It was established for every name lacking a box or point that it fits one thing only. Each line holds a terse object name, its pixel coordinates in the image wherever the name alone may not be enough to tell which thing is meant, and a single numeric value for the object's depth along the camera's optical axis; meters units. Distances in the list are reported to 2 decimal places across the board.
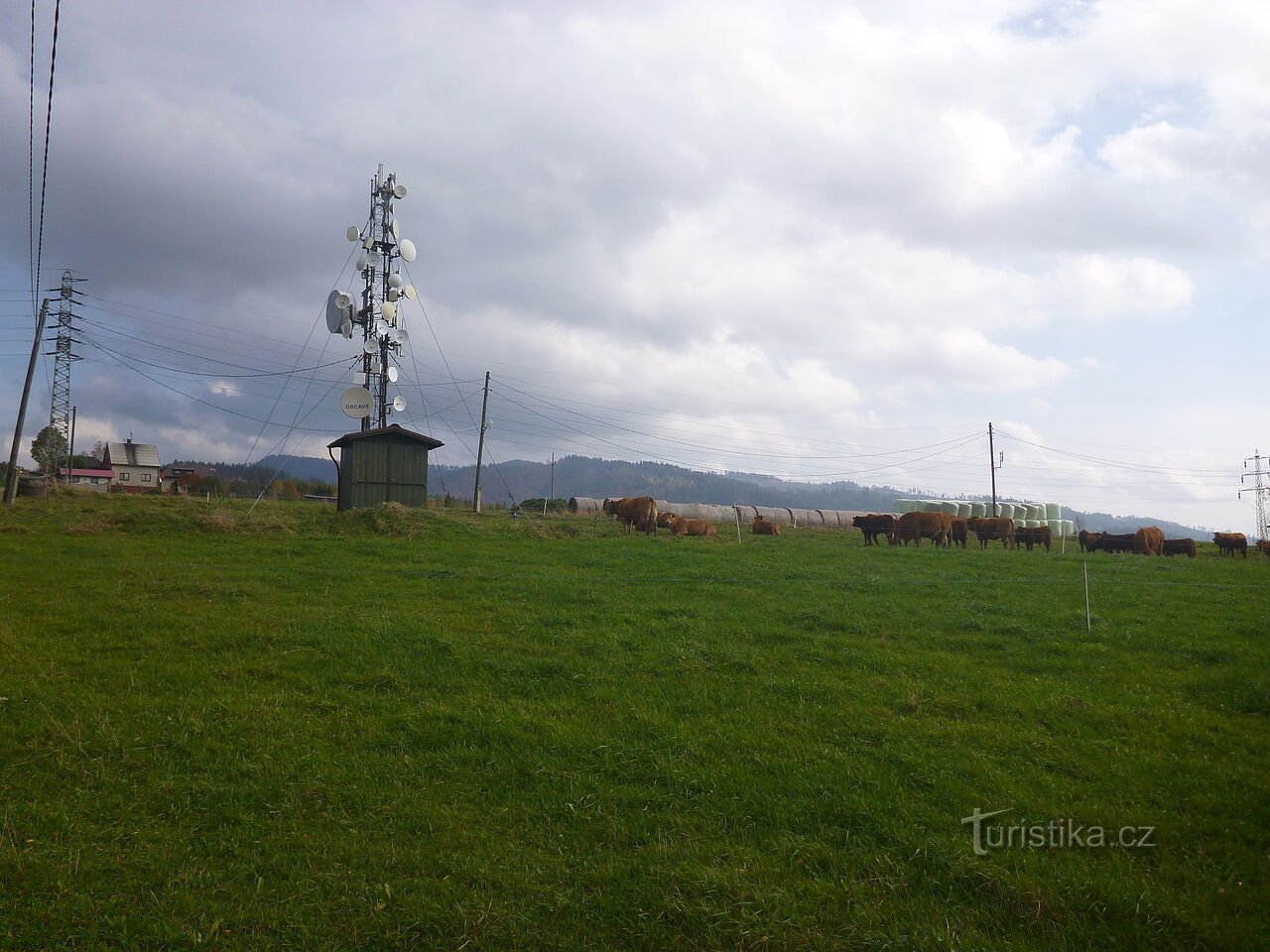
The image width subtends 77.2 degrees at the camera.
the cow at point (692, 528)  32.78
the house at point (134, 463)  83.22
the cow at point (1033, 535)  33.28
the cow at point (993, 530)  33.34
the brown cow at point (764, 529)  35.22
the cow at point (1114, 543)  33.97
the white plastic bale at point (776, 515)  57.01
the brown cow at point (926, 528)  31.75
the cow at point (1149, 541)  33.69
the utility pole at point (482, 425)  48.03
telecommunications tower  39.16
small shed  31.72
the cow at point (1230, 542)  35.94
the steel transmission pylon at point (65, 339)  46.31
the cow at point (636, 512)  33.56
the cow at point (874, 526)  31.75
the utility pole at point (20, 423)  31.94
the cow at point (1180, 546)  34.34
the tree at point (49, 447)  73.56
